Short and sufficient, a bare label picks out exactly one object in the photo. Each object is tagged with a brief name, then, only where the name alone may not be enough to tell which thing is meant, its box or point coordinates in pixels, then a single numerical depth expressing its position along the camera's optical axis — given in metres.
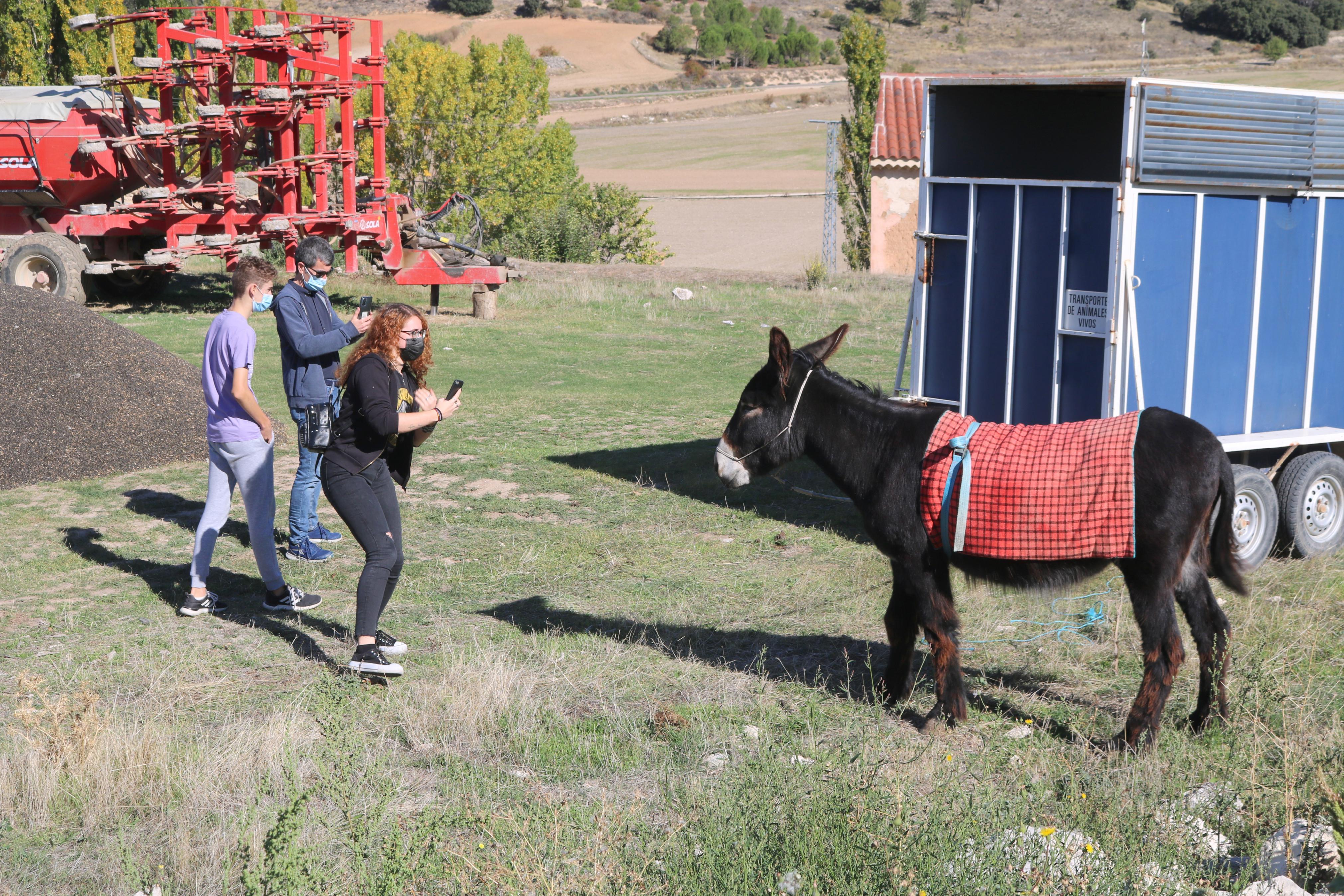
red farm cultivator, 17.92
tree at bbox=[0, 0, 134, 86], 29.53
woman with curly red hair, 5.66
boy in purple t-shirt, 6.79
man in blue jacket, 7.43
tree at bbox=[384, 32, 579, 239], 27.45
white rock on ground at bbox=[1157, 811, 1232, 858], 4.07
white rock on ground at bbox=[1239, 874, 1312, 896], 3.63
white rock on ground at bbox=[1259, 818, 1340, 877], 3.98
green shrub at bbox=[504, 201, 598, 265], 28.39
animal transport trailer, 7.65
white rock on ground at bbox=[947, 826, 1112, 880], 3.70
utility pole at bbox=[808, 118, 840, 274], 31.89
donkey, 4.96
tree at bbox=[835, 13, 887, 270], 30.20
